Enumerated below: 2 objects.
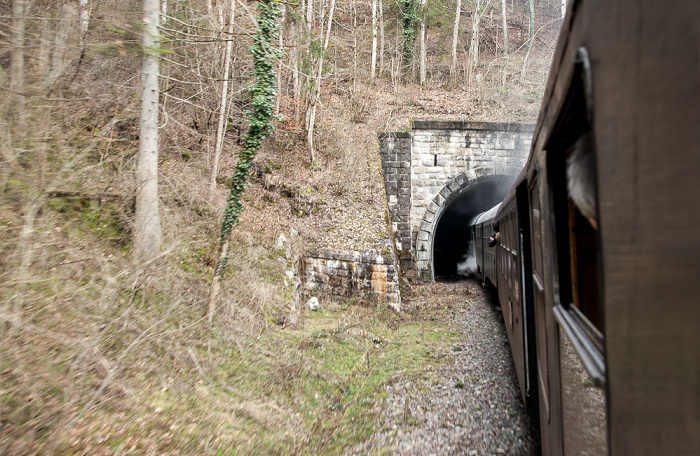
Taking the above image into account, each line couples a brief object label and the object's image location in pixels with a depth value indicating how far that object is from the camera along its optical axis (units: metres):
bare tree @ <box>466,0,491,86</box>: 23.97
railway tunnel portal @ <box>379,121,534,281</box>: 17.14
